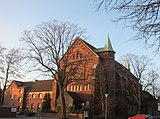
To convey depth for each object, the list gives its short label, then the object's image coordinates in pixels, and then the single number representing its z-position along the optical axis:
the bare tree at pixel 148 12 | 7.57
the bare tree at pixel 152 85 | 49.17
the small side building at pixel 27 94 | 69.51
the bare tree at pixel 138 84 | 48.53
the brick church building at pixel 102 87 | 48.91
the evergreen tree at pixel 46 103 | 56.02
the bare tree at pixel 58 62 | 36.94
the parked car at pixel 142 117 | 36.26
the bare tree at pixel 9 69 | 38.53
